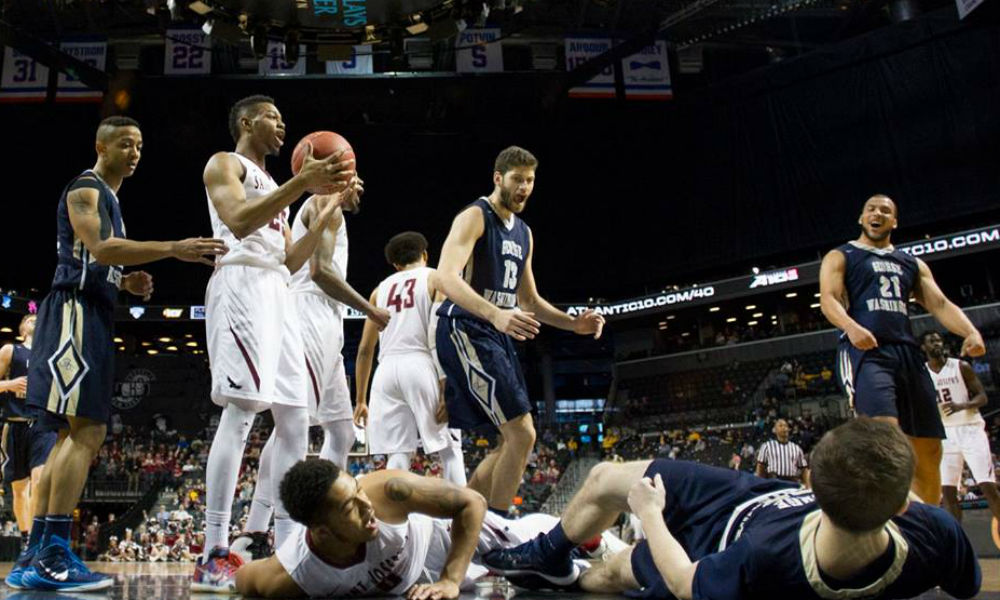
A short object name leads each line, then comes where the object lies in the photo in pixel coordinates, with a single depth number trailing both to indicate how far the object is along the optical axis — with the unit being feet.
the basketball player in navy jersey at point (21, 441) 19.57
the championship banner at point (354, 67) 56.08
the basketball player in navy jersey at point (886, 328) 14.02
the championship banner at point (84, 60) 58.95
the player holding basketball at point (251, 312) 10.52
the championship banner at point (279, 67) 57.21
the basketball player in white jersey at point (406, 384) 15.61
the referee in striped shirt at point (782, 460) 29.09
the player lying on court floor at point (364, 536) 8.18
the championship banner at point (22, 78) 59.31
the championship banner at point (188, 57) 57.98
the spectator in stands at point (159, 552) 42.47
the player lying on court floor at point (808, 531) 6.32
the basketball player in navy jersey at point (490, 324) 12.21
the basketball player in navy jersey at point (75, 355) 10.03
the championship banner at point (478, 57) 58.80
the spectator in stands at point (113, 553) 44.52
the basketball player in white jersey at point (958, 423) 22.77
